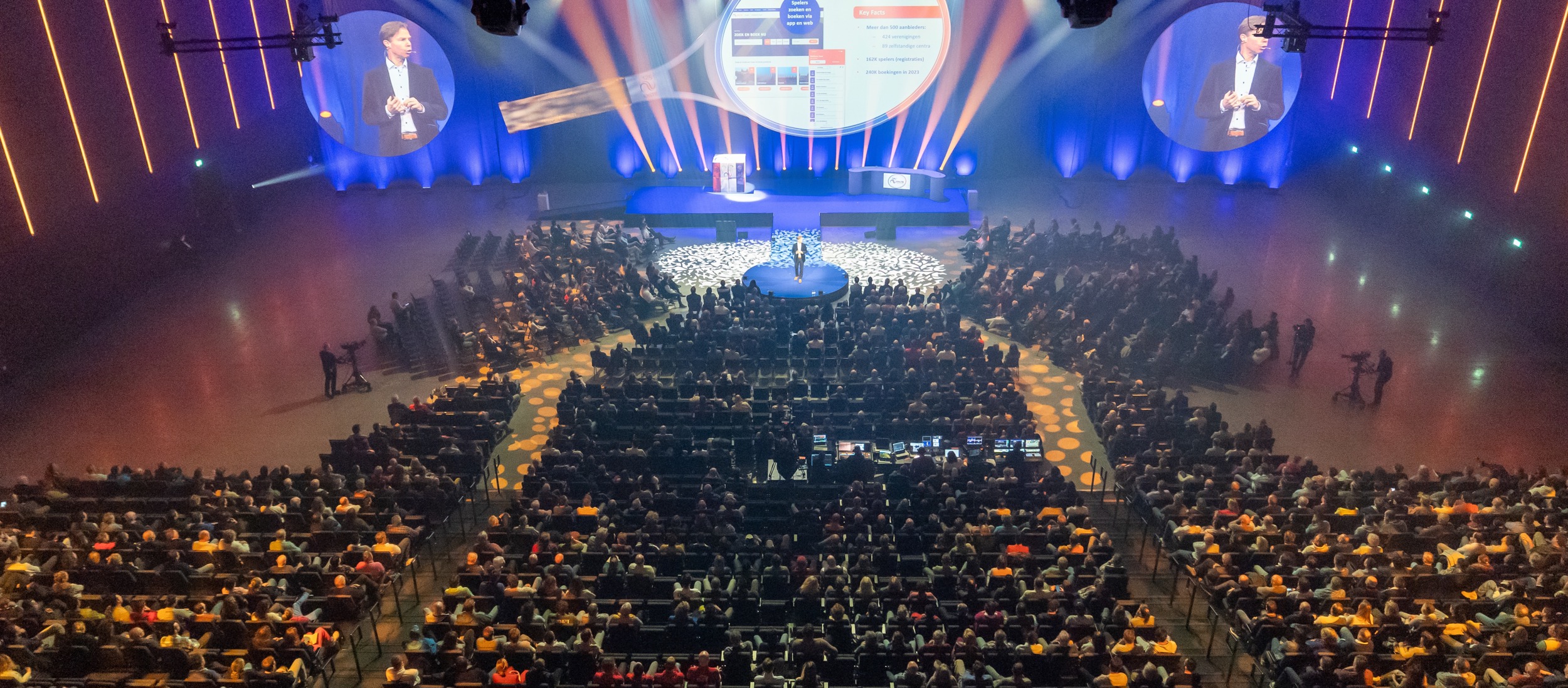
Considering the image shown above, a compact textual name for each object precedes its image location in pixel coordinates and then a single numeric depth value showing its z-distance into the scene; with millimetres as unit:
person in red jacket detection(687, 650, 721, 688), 9422
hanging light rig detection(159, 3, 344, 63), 18078
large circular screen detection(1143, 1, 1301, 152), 27328
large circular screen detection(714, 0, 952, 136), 27016
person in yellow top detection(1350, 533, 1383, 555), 10859
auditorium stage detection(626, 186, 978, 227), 26438
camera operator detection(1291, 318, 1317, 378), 17172
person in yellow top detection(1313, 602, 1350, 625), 9883
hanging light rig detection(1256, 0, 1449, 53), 16969
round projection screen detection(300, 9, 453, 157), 27734
